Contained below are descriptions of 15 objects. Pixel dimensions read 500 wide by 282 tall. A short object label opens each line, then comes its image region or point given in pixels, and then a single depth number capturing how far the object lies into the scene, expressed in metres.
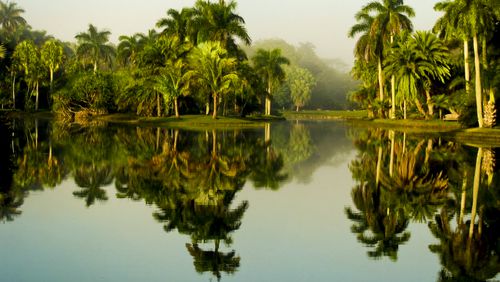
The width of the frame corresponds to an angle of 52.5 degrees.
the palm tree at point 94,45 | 103.62
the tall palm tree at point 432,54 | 60.12
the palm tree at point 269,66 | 87.62
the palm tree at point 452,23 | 40.03
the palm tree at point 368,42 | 66.50
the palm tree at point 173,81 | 60.94
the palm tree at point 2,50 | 71.18
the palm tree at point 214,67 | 57.53
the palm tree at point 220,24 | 66.50
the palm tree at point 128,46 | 85.22
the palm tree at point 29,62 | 81.69
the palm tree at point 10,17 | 133.25
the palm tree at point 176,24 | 71.12
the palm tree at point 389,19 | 65.00
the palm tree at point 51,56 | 83.94
